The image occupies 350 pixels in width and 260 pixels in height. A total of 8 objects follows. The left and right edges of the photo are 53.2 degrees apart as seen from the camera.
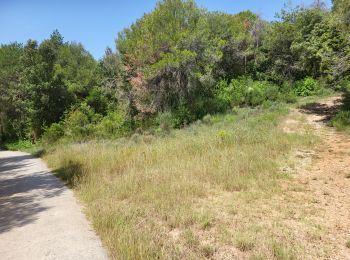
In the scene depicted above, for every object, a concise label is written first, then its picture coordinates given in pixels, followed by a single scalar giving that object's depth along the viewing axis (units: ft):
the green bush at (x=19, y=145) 111.04
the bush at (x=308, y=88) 80.07
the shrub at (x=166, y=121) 65.67
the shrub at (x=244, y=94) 73.92
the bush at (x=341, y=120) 44.93
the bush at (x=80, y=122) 82.69
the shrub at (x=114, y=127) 75.10
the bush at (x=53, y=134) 88.48
